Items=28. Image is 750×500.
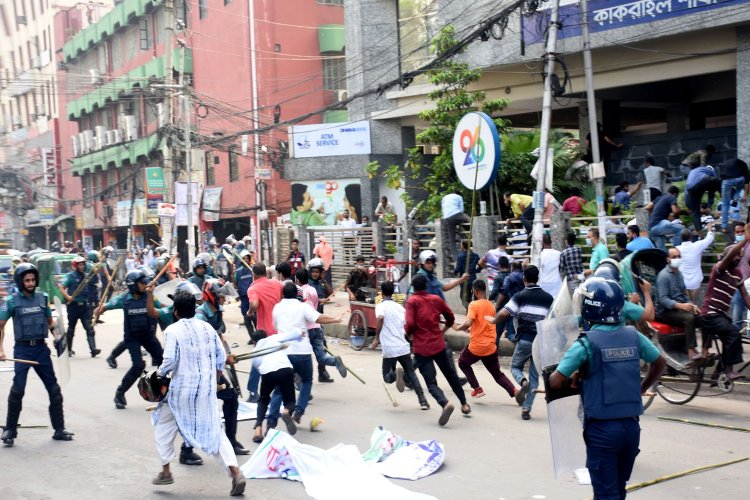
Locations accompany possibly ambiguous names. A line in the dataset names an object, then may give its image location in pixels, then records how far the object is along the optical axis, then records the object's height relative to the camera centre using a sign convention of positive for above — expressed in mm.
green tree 19969 +2472
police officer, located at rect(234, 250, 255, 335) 16797 -1016
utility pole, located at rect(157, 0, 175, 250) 27341 +4081
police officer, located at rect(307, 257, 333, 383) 11328 -1150
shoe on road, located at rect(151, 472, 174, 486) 7348 -2065
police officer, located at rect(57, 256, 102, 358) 14891 -1135
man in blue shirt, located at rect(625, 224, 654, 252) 13727 -463
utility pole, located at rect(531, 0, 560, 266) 15117 +1392
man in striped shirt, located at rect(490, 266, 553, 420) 9750 -1086
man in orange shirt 10227 -1469
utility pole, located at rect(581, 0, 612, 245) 15914 +1698
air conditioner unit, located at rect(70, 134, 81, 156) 52875 +5388
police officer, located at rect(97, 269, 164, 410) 10773 -1148
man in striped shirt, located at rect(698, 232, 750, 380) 9898 -1145
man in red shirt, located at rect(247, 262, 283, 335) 10617 -894
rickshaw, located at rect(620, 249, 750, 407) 9844 -1702
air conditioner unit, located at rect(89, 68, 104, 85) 49250 +9021
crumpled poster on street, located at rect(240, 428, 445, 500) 6848 -2034
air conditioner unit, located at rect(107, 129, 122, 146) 47909 +5255
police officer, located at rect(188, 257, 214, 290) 13375 -632
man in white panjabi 6992 -1244
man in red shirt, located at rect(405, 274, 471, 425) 9695 -1272
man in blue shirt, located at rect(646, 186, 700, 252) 15141 -203
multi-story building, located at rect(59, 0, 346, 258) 36031 +6042
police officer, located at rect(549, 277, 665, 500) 4902 -955
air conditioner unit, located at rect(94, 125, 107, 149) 49366 +5413
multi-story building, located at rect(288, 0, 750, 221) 17938 +3471
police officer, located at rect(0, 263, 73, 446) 9000 -1008
